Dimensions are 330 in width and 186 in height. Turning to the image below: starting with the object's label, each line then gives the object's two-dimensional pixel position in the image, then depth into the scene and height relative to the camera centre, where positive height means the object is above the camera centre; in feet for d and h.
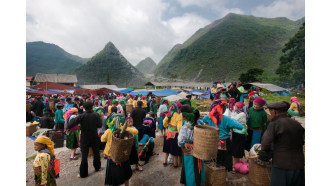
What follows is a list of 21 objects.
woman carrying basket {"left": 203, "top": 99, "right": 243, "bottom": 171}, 10.93 -2.23
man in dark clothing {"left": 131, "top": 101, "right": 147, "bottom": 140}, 17.26 -2.81
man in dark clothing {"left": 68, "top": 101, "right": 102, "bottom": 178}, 12.68 -2.91
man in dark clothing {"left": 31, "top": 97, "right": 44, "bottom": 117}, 31.68 -3.13
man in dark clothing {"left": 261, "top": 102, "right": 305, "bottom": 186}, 7.07 -2.39
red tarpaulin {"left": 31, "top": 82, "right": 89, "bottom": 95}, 68.75 +2.24
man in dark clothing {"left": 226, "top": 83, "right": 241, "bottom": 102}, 19.98 -0.02
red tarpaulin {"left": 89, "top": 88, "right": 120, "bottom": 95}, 84.50 +0.72
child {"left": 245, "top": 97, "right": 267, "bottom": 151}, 12.94 -2.27
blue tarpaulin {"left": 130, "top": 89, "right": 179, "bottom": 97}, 57.52 +0.19
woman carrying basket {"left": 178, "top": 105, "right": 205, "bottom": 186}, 9.81 -3.77
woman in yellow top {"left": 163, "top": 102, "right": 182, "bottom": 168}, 13.28 -3.01
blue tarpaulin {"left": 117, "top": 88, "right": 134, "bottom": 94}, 84.33 +0.79
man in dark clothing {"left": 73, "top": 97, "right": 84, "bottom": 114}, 23.94 -1.63
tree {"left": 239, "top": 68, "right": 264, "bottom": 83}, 140.77 +15.76
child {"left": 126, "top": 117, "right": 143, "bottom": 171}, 13.32 -5.21
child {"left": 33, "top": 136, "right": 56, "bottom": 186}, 8.54 -3.80
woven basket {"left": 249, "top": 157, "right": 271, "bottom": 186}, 10.56 -5.38
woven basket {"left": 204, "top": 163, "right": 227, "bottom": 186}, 10.19 -5.27
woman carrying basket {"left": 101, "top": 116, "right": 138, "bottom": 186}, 10.46 -5.14
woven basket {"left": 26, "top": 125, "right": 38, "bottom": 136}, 24.76 -5.83
